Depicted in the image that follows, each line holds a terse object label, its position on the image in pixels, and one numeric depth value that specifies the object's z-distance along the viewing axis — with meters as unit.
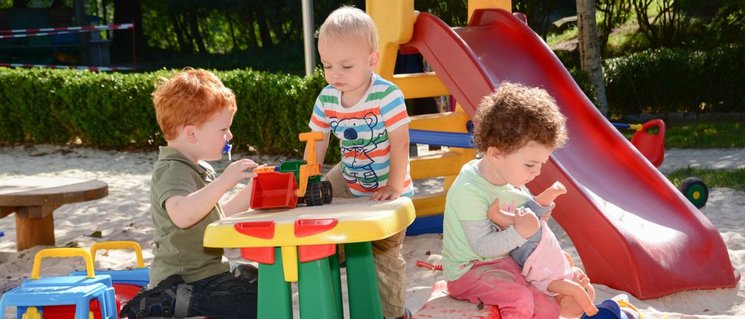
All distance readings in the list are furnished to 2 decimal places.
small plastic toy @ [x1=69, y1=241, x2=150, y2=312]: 3.73
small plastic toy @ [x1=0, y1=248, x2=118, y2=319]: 2.94
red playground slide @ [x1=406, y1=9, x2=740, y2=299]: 4.57
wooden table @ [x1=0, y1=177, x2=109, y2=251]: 5.51
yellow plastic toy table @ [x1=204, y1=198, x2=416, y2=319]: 2.66
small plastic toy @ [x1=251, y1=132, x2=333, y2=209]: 3.05
